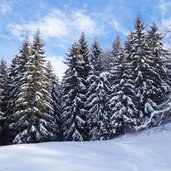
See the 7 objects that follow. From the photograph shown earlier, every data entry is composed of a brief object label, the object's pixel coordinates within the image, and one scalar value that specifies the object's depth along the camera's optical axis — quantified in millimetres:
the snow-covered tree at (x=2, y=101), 19543
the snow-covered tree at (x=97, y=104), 18200
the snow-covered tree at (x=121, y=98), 17406
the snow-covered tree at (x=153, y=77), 17726
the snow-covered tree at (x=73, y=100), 18365
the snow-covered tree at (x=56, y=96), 21990
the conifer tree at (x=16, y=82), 19324
